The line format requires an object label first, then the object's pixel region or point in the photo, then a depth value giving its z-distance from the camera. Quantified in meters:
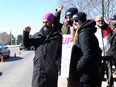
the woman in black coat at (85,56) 4.22
